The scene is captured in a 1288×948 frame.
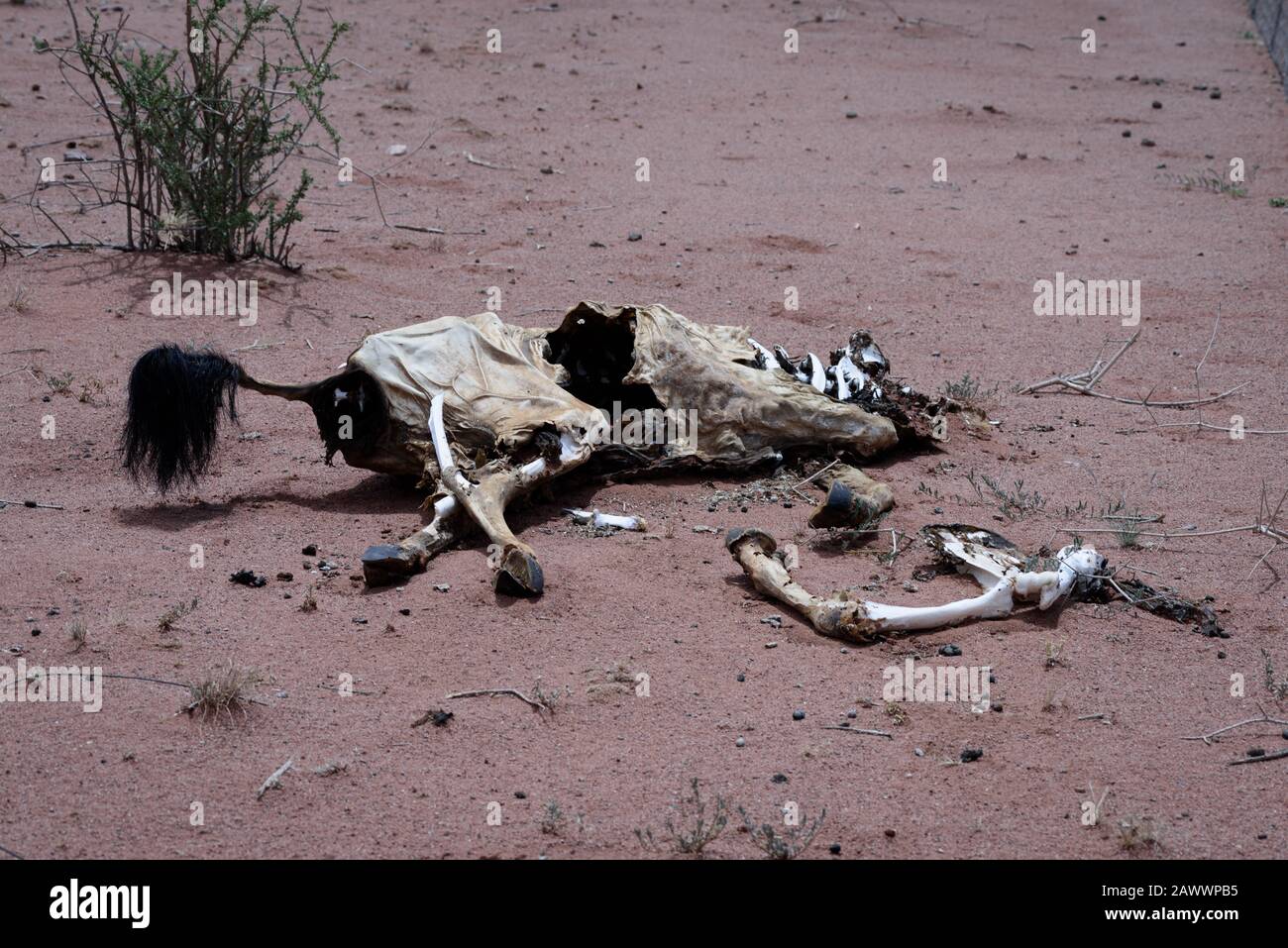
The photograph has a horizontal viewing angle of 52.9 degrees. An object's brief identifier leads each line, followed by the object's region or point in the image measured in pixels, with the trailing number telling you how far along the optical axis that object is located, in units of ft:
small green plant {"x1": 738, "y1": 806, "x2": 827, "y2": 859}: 10.26
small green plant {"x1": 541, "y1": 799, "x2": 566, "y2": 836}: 10.52
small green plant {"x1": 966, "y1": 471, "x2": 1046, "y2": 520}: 17.17
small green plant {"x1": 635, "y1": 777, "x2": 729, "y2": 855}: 10.30
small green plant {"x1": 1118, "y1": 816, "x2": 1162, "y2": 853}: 10.47
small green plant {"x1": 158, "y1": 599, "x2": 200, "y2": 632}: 13.35
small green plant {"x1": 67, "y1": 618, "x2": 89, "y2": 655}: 12.82
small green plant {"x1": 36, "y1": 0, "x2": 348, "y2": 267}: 25.03
